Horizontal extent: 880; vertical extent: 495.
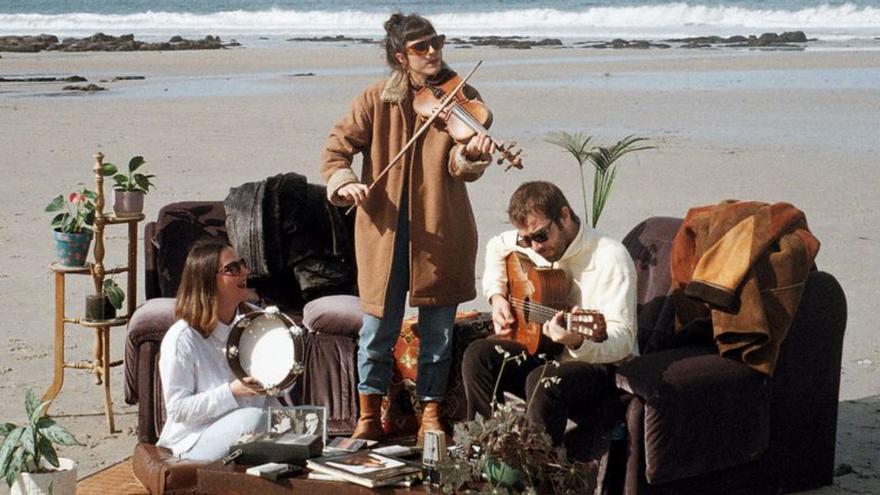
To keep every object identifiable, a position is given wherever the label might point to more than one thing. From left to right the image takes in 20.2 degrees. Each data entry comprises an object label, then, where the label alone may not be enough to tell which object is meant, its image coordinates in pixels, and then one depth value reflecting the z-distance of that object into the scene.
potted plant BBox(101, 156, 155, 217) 10.92
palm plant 11.32
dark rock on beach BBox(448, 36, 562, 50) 61.75
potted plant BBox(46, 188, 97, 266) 10.64
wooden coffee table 7.85
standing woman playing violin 9.56
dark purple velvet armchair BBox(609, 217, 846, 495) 8.62
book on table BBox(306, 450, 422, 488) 7.86
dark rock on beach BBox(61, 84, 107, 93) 39.79
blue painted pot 10.62
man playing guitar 8.74
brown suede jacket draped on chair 8.97
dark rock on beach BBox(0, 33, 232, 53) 60.14
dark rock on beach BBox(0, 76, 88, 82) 44.21
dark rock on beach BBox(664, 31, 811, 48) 60.35
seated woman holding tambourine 8.71
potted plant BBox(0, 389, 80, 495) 8.25
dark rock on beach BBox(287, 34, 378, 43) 68.14
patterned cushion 10.30
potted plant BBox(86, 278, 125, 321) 10.78
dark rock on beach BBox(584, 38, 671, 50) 59.83
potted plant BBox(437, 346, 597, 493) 7.48
